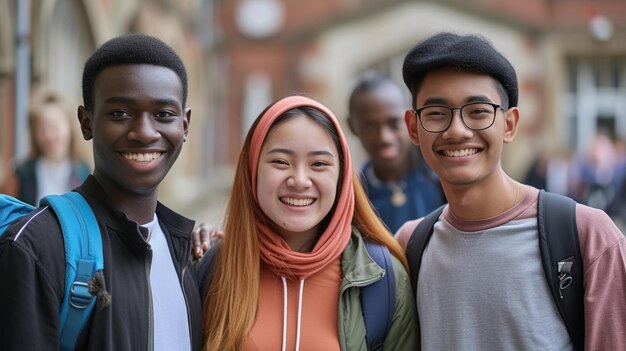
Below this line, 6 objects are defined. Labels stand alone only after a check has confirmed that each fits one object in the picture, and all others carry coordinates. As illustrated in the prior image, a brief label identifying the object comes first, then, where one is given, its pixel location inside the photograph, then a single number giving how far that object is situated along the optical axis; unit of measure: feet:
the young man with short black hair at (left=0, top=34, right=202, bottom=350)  7.55
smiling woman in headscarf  9.07
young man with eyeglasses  8.32
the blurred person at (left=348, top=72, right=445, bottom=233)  14.65
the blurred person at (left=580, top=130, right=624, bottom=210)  35.58
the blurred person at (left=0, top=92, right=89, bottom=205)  17.67
